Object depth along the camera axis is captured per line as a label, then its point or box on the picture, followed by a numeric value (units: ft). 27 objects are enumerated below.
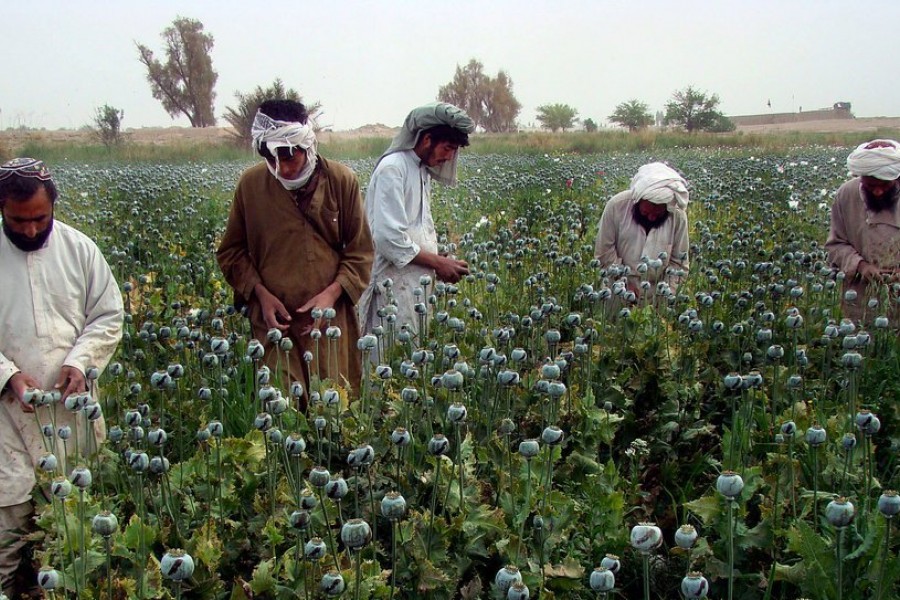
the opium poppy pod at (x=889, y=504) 5.37
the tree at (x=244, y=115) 74.77
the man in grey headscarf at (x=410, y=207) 13.74
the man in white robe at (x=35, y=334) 9.16
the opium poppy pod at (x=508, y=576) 5.20
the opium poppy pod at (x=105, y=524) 5.57
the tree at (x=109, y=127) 83.56
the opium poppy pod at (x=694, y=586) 4.90
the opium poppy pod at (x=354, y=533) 5.09
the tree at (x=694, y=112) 118.42
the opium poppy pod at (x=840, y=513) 5.42
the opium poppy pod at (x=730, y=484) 5.54
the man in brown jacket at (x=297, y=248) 12.15
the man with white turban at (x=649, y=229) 15.02
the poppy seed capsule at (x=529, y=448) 6.86
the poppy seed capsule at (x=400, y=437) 6.81
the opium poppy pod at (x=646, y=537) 4.87
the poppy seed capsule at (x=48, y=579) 5.54
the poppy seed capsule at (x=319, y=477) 5.94
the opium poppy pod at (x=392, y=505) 5.67
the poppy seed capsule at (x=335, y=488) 5.75
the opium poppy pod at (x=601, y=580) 5.06
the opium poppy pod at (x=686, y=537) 4.99
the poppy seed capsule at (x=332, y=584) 5.25
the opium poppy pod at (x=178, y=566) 5.16
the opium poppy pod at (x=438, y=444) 6.58
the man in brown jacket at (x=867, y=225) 14.60
